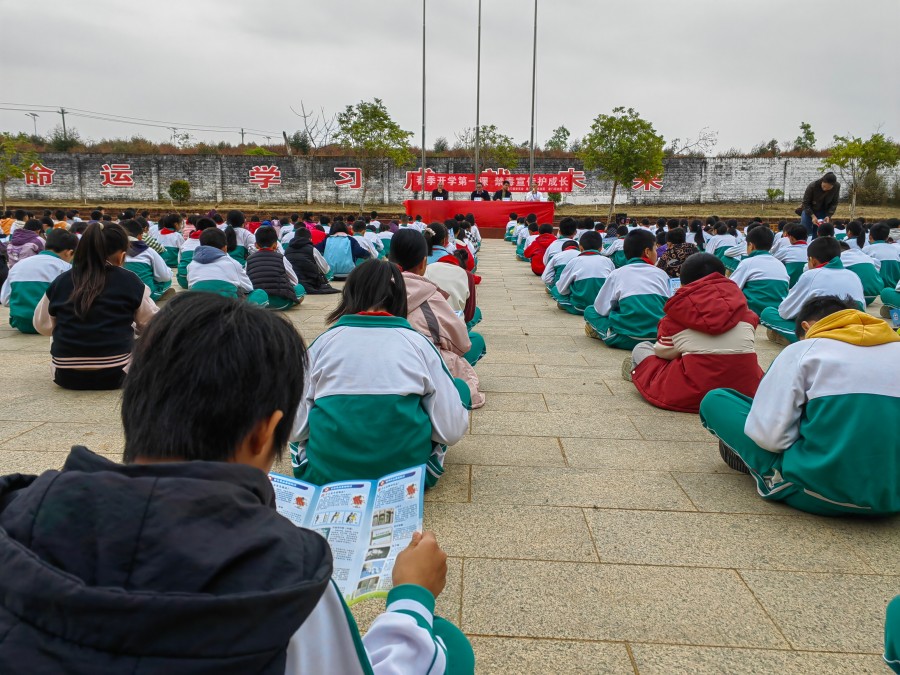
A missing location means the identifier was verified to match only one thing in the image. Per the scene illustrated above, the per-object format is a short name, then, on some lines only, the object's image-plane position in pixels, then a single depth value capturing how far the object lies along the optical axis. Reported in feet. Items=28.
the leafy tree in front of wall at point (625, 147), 66.95
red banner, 84.79
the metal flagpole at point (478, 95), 79.00
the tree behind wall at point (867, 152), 66.23
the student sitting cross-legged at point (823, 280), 18.52
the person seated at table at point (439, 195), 68.23
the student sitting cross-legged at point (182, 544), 2.54
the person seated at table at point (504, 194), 69.47
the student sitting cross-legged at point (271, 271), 24.75
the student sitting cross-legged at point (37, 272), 18.78
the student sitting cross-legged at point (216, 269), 21.01
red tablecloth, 63.77
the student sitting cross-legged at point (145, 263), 22.56
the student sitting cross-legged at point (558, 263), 27.43
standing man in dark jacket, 29.58
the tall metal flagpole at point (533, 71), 75.03
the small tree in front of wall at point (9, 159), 71.72
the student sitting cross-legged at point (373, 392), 8.36
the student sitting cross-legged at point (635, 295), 18.48
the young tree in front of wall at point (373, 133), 84.28
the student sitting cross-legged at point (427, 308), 11.51
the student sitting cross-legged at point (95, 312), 13.67
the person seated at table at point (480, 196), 69.11
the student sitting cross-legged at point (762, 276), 21.54
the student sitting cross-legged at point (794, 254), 26.45
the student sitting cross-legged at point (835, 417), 8.09
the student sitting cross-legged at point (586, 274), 23.54
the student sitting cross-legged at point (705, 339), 13.12
